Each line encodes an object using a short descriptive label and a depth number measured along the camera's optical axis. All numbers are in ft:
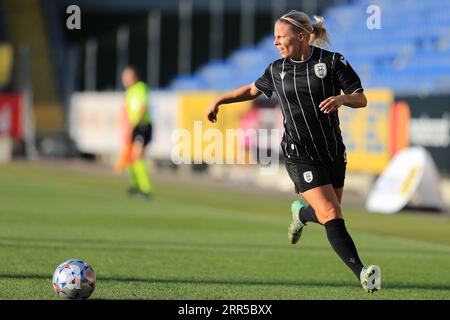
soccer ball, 54.03
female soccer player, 58.39
